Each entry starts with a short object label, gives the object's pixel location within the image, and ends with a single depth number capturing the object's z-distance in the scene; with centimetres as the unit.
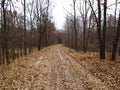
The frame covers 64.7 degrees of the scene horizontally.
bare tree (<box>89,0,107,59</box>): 929
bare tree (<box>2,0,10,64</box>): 818
